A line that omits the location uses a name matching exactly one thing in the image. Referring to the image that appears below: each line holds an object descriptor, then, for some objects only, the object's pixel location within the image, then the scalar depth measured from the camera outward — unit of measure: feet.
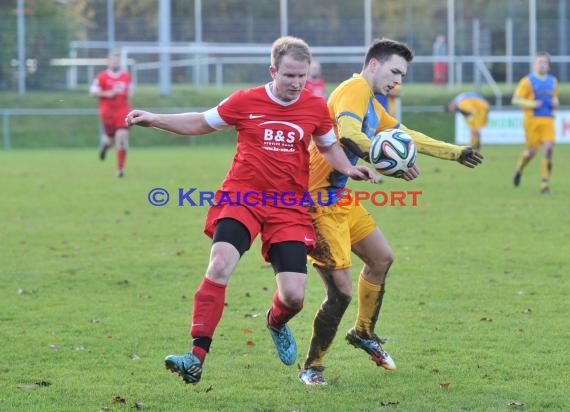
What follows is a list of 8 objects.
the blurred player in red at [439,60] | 243.17
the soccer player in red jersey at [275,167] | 38.58
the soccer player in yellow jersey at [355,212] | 40.96
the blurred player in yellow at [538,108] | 114.52
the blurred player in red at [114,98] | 137.28
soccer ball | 39.88
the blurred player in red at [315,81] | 136.36
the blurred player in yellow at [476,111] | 164.58
